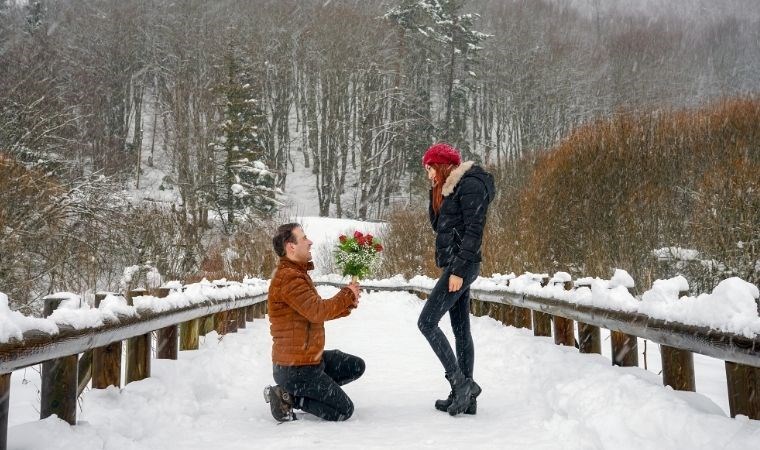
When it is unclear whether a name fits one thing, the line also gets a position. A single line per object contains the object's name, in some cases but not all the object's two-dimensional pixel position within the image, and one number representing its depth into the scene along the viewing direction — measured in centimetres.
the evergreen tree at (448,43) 5156
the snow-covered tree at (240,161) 4116
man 441
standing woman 443
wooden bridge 286
